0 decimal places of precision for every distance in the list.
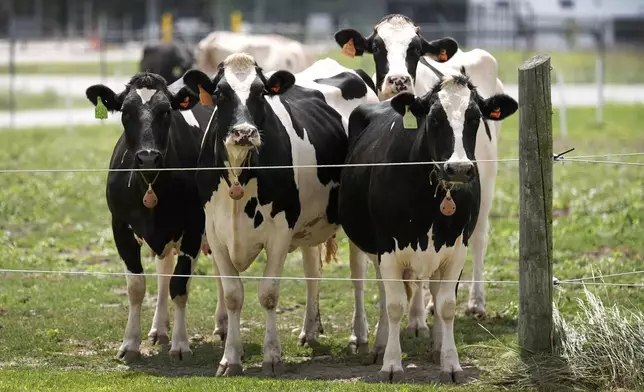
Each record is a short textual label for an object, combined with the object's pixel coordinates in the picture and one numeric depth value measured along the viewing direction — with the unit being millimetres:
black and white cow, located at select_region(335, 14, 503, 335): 22859
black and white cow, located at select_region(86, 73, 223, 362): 20422
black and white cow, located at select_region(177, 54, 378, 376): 19141
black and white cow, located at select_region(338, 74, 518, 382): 17953
